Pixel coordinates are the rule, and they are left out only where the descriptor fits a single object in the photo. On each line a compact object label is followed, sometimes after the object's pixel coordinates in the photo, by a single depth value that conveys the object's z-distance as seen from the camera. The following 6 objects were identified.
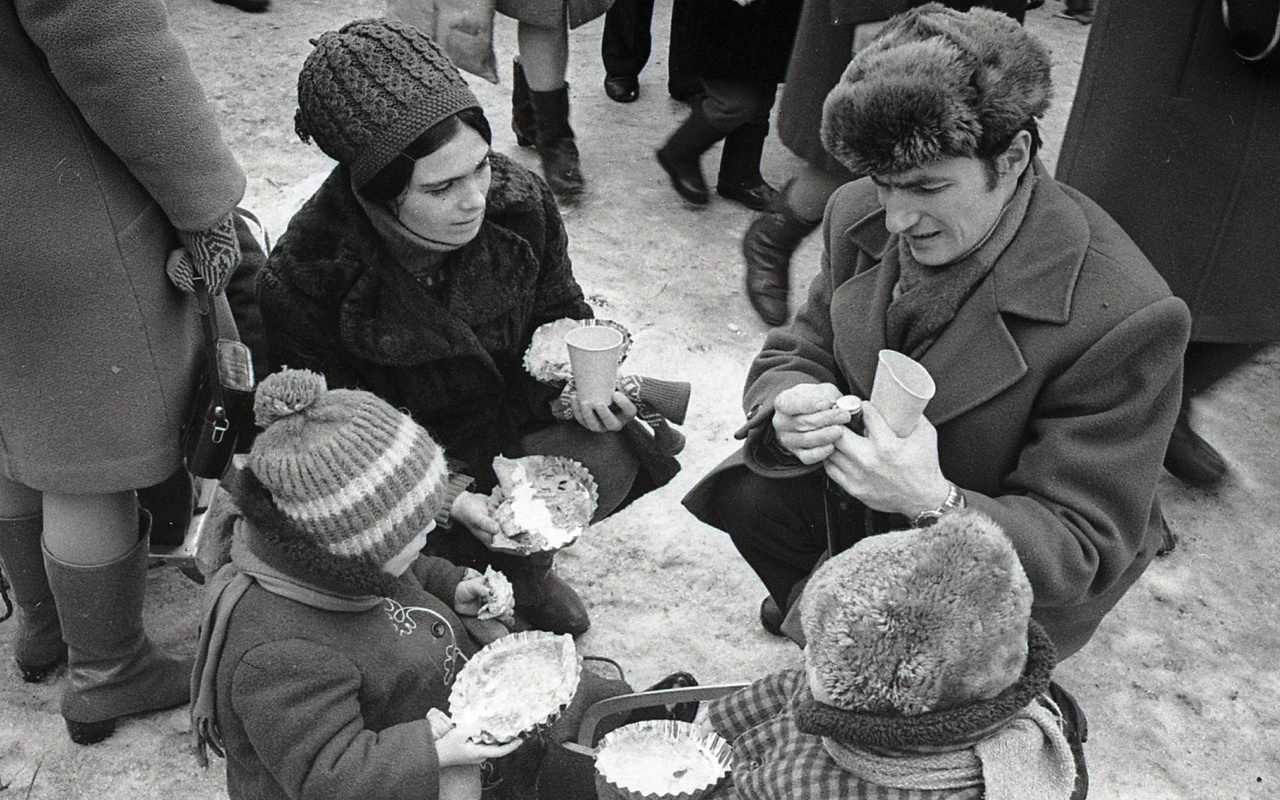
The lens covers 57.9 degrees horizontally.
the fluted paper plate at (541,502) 2.67
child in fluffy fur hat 1.58
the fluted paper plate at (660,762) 2.12
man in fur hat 2.08
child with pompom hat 1.91
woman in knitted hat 2.44
